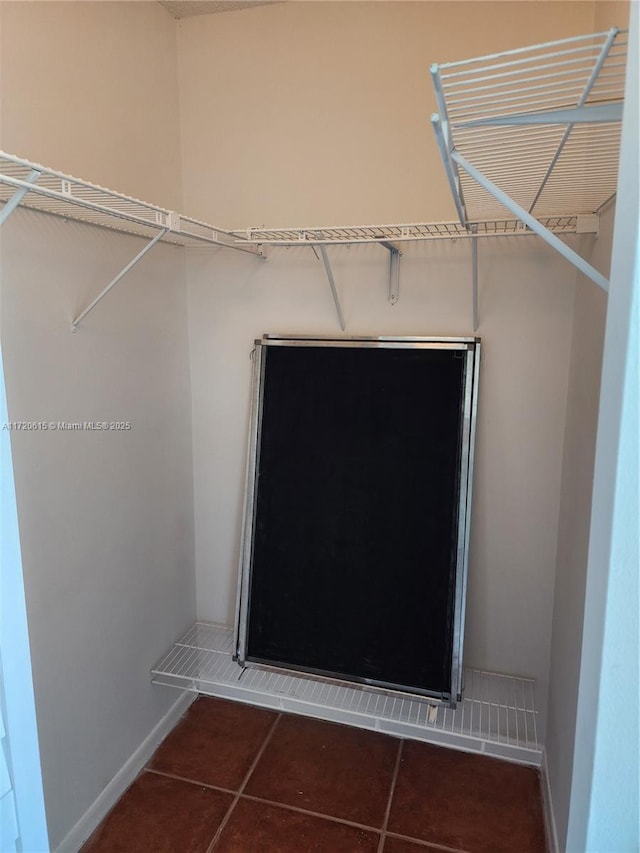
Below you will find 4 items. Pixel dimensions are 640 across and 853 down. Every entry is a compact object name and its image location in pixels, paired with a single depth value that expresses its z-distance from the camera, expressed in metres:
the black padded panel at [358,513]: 1.94
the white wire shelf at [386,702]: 1.82
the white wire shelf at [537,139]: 0.82
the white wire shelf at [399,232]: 1.58
